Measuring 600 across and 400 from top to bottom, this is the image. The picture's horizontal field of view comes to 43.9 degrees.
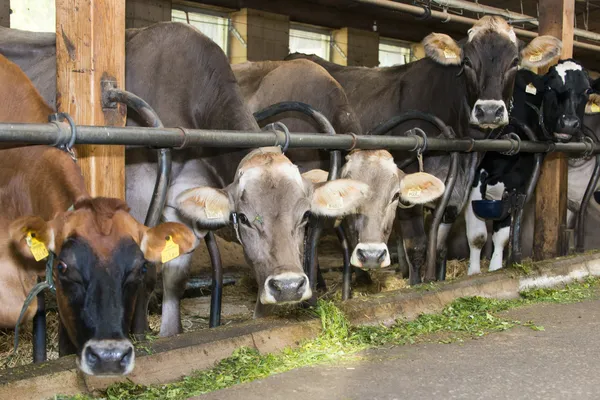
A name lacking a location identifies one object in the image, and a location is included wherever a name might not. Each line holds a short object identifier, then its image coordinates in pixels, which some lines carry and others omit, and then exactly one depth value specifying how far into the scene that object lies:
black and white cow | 6.83
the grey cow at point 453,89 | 5.81
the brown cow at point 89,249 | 2.56
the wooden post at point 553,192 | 6.80
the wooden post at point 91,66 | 3.32
